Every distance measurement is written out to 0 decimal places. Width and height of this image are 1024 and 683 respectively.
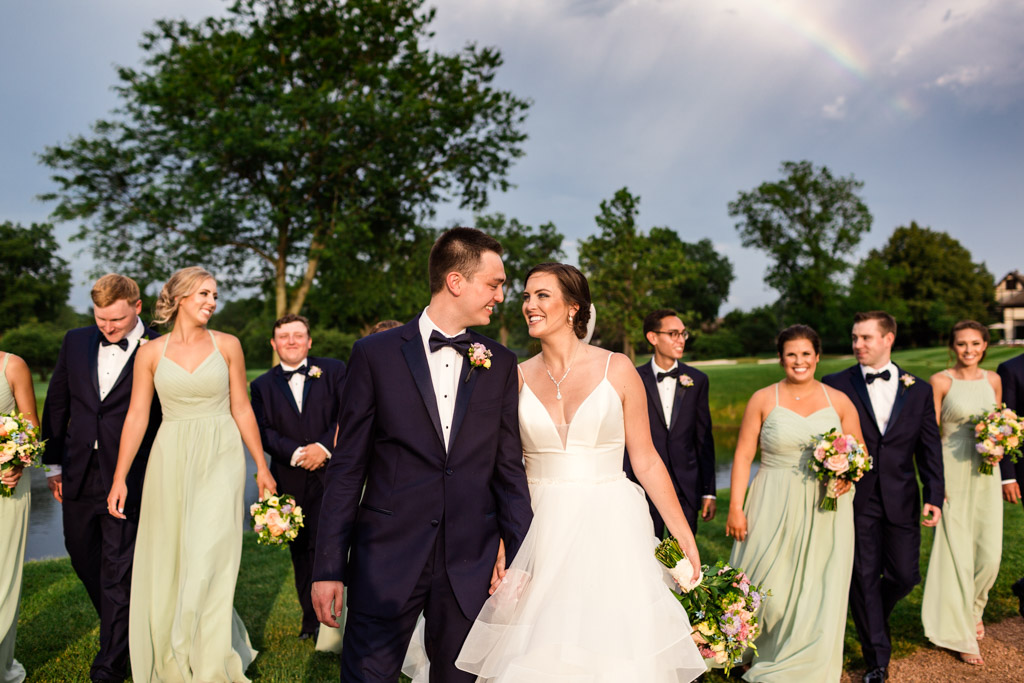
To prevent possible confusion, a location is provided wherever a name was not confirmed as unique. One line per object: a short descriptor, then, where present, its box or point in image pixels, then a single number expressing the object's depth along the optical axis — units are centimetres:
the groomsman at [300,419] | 640
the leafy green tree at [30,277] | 5253
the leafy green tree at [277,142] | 2258
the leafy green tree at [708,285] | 8225
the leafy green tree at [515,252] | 6076
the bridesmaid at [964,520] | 603
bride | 318
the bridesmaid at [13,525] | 496
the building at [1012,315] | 7794
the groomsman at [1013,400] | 656
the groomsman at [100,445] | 520
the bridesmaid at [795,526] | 526
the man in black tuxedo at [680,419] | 657
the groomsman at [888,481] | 556
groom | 312
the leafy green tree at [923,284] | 5612
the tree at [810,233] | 5609
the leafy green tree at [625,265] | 3169
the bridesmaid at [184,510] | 497
